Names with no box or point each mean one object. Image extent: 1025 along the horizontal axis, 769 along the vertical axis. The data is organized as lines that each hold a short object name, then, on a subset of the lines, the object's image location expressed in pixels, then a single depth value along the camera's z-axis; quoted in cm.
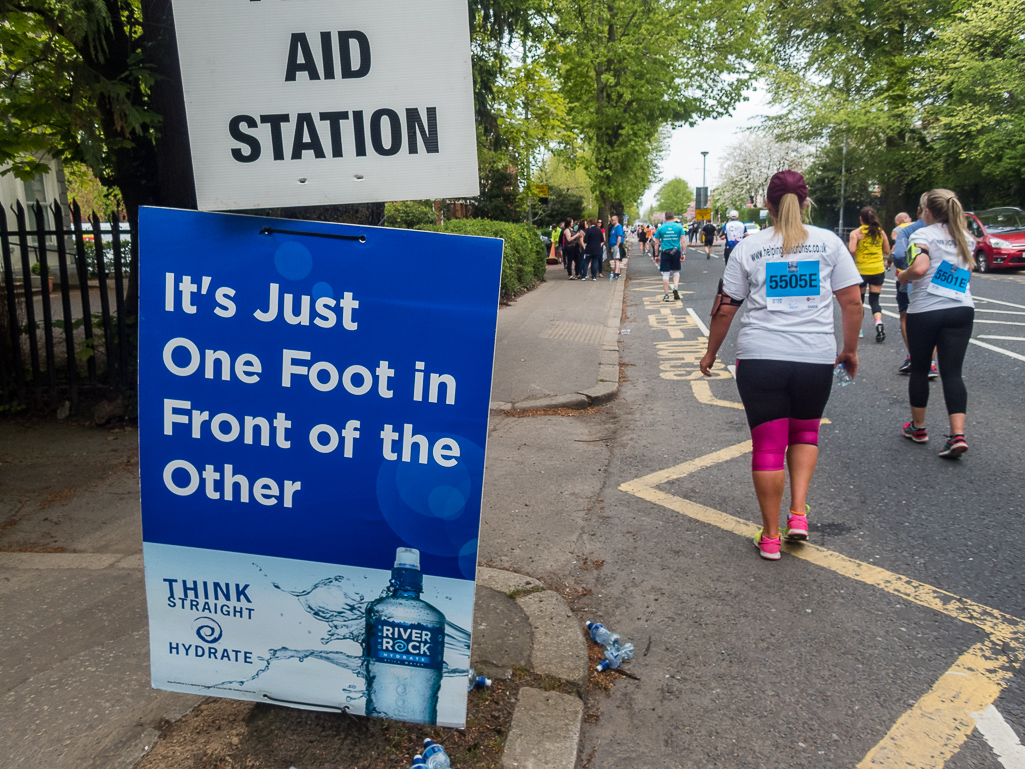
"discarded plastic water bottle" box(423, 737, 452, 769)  232
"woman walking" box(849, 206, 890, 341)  1010
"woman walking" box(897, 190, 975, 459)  557
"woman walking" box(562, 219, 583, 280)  2519
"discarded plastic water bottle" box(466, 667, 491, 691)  280
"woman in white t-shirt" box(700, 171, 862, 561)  387
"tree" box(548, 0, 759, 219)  2428
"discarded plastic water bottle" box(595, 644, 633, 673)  307
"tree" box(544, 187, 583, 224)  3975
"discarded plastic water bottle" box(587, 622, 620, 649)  317
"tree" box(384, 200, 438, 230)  2373
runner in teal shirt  1723
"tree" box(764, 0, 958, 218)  3209
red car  2181
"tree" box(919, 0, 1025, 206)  2702
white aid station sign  217
